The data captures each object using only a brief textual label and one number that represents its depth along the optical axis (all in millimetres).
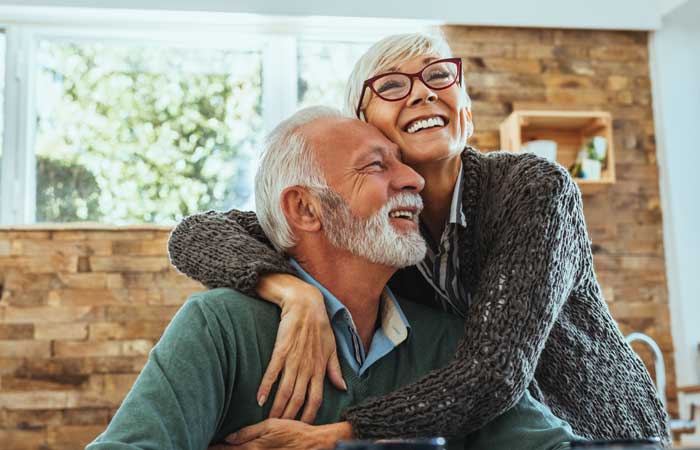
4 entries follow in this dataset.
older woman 1348
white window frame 4012
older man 1301
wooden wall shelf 4008
